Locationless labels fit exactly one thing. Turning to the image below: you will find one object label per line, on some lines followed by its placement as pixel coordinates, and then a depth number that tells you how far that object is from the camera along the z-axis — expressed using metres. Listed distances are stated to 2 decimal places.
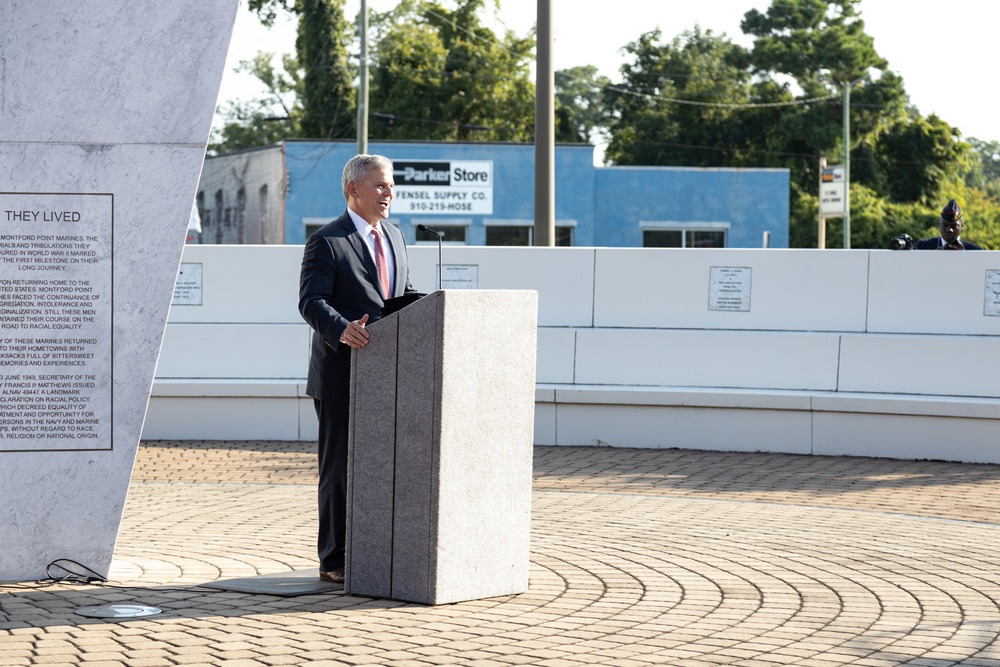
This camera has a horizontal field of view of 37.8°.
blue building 41.91
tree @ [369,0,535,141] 64.81
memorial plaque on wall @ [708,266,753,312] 12.45
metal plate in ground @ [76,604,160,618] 5.75
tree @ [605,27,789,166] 68.56
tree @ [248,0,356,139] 56.53
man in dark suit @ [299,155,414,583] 6.35
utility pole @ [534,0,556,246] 13.02
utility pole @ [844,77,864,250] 41.96
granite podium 5.87
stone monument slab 6.39
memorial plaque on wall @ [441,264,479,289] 12.62
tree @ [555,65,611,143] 90.06
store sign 41.84
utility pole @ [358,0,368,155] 33.34
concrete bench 11.74
